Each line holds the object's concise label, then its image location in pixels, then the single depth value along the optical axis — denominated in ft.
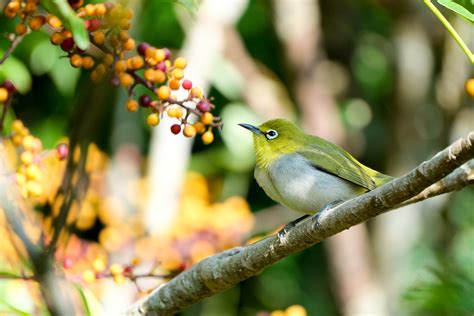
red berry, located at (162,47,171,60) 14.80
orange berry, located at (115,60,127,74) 13.46
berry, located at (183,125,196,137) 14.83
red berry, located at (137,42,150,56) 14.52
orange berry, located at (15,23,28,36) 13.43
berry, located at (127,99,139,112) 14.53
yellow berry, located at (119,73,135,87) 13.65
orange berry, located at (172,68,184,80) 14.89
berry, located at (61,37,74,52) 13.80
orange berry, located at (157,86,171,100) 14.08
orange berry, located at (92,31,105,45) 13.42
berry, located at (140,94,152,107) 14.76
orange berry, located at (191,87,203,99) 14.71
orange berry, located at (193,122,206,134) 14.95
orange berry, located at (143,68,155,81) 14.39
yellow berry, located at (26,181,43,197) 14.84
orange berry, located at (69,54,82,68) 13.93
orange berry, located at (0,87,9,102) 14.08
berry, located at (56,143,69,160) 15.16
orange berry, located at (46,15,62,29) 13.74
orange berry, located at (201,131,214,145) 15.24
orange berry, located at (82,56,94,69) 14.03
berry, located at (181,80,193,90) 15.12
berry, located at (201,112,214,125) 14.65
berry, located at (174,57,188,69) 15.03
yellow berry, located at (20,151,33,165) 15.12
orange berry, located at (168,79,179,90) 14.70
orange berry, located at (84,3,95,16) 13.26
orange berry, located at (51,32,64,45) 13.71
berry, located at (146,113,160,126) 14.47
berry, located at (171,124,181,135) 15.14
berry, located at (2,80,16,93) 14.44
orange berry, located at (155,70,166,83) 14.34
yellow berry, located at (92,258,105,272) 16.07
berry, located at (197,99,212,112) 14.61
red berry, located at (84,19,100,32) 13.82
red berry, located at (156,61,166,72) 14.64
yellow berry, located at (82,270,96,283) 15.69
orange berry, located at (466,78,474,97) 13.54
